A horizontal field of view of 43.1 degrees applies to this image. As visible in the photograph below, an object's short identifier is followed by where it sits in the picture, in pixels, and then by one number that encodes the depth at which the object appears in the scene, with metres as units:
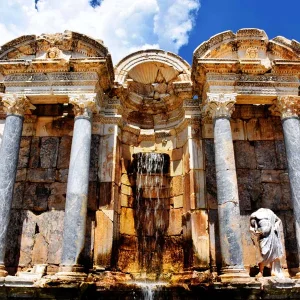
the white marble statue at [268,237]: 9.09
